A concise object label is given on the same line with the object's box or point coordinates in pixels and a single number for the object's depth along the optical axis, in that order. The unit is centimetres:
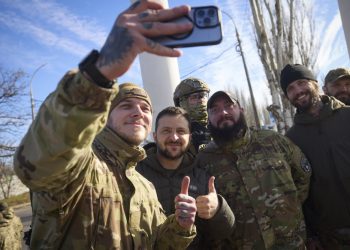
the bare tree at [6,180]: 2408
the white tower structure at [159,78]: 623
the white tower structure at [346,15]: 637
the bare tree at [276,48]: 846
